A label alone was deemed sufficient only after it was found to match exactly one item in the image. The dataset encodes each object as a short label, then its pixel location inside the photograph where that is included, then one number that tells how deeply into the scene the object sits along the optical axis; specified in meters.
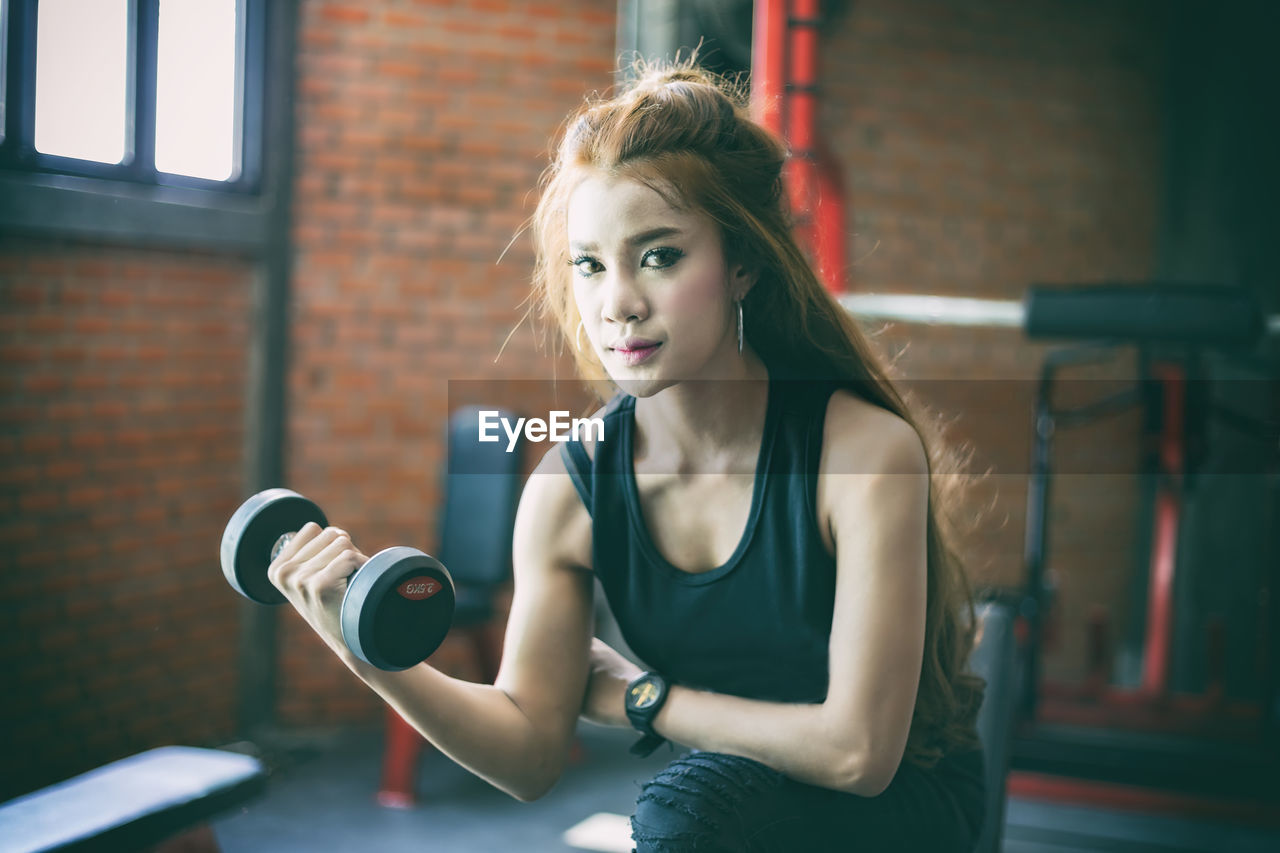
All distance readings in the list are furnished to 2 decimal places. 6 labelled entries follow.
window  2.57
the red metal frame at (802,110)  2.40
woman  1.17
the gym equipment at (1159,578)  2.69
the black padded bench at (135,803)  1.35
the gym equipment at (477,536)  2.98
